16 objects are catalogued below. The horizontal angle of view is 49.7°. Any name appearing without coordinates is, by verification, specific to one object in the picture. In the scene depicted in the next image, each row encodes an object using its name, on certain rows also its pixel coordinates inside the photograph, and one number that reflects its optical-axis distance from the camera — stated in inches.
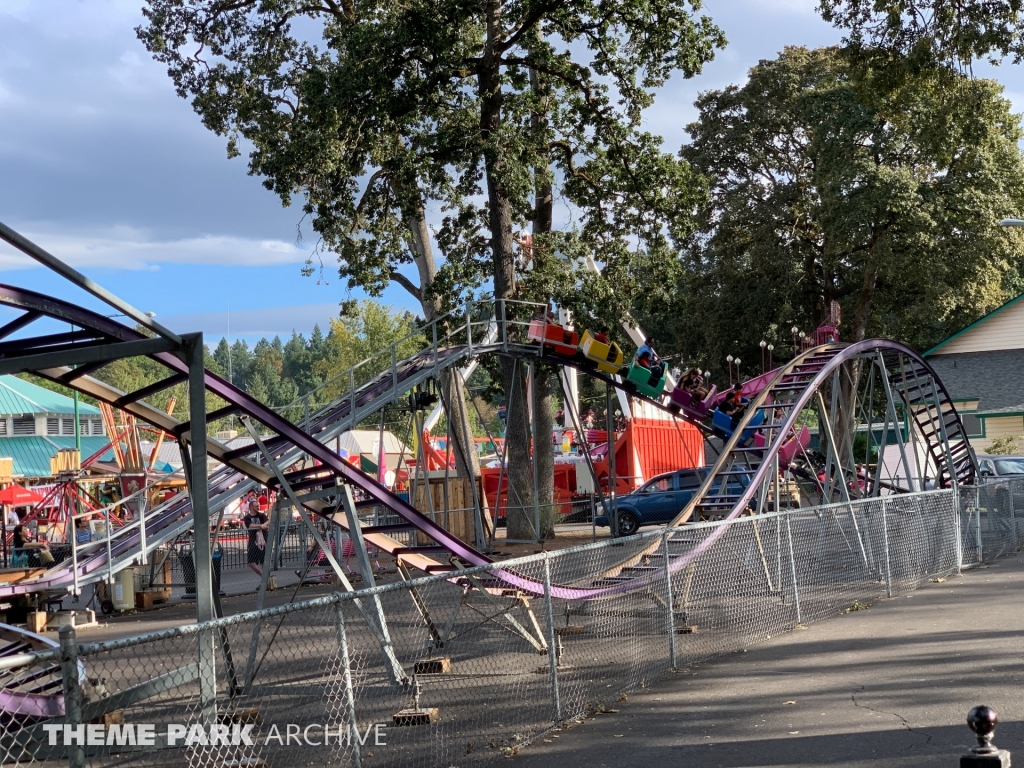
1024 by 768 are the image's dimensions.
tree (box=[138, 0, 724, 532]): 993.5
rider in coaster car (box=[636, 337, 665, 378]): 905.5
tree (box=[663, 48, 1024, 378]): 1539.1
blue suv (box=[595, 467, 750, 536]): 1175.6
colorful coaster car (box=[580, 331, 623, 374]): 887.7
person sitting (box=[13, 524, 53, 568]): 928.3
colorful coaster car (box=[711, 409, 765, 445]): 936.3
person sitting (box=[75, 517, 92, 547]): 1082.7
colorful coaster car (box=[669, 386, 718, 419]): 932.6
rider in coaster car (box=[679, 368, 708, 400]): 946.7
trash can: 810.2
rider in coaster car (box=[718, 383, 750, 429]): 949.2
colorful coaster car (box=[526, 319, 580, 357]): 905.5
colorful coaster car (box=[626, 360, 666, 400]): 899.4
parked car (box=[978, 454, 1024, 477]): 1114.1
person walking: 883.4
